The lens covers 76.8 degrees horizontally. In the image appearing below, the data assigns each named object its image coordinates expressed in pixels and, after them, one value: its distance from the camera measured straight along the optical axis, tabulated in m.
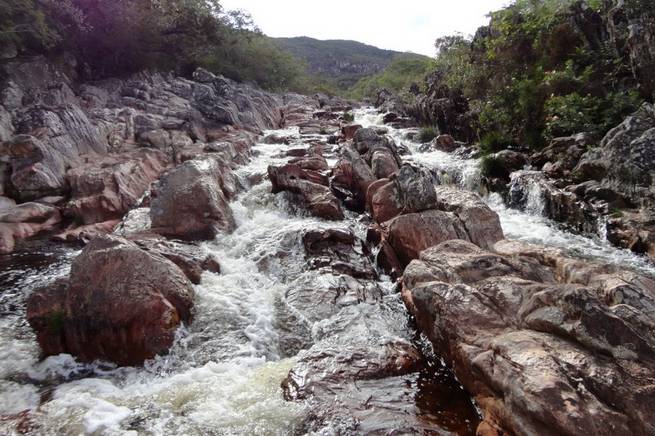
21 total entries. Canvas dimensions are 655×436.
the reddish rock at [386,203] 10.05
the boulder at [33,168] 11.66
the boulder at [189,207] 9.84
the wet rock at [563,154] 11.20
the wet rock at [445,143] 17.37
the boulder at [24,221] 9.77
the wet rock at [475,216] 8.39
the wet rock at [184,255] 7.62
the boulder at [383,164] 12.97
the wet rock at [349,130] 19.73
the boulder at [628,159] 9.13
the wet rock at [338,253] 8.25
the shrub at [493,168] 12.84
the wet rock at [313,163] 13.79
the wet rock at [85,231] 10.16
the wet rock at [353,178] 12.30
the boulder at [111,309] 5.83
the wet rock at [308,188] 11.09
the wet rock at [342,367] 4.96
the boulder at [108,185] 11.47
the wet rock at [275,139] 20.34
